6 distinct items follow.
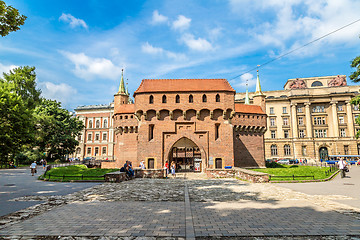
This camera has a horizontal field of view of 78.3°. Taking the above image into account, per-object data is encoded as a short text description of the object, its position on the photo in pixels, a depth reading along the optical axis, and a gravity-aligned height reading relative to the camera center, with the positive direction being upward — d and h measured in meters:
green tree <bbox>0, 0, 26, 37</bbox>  8.73 +5.31
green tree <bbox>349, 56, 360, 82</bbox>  22.11 +7.83
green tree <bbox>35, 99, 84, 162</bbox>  40.50 +4.50
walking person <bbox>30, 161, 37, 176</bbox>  22.14 -1.51
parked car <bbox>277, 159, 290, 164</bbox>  49.16 -2.22
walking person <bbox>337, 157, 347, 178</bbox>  19.52 -1.42
